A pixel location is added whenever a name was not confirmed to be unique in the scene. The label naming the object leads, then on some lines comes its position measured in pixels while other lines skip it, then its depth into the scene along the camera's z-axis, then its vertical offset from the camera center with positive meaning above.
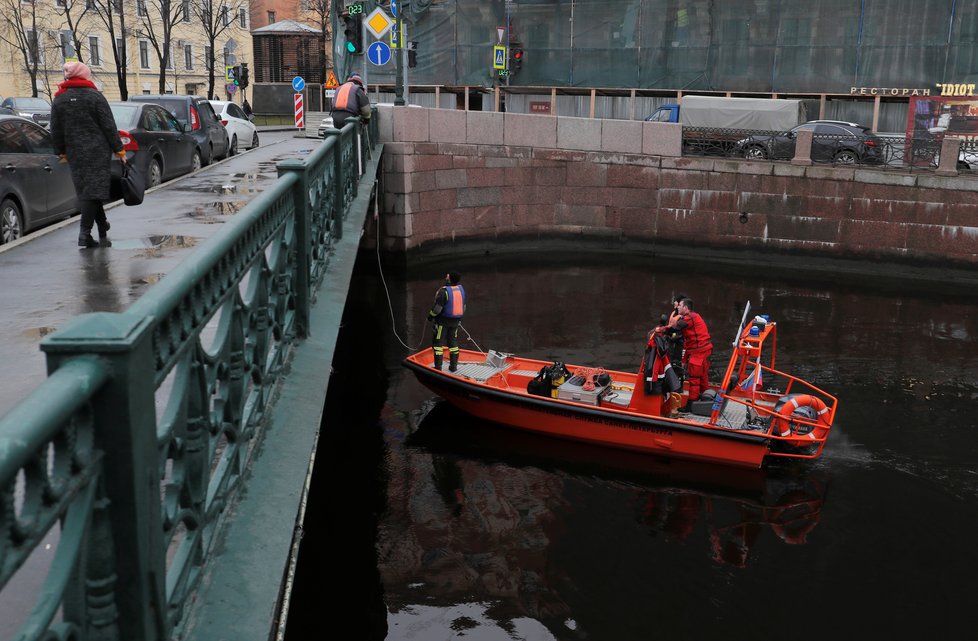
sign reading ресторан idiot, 28.50 +0.41
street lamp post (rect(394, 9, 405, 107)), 20.08 +0.51
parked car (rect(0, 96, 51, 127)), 30.00 -0.10
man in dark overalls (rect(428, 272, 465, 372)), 12.88 -2.86
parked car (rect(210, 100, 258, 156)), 22.95 -0.55
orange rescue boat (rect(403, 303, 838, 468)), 11.14 -3.66
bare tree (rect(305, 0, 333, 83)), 47.19 +3.99
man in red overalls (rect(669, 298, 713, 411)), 11.70 -2.93
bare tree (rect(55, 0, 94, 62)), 54.33 +5.20
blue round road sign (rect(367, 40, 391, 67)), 17.58 +0.91
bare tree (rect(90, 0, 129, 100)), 37.16 +2.02
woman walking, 7.48 -0.25
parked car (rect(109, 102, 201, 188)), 13.64 -0.56
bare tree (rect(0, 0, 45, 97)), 44.12 +3.73
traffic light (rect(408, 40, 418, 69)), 26.02 +1.20
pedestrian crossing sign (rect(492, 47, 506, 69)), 32.91 +1.56
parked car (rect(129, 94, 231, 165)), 17.14 -0.34
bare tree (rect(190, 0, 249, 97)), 42.69 +3.89
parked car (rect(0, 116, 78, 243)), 9.62 -0.83
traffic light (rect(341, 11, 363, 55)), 19.97 +1.46
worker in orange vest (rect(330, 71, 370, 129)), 14.88 +0.01
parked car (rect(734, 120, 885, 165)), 22.44 -0.98
